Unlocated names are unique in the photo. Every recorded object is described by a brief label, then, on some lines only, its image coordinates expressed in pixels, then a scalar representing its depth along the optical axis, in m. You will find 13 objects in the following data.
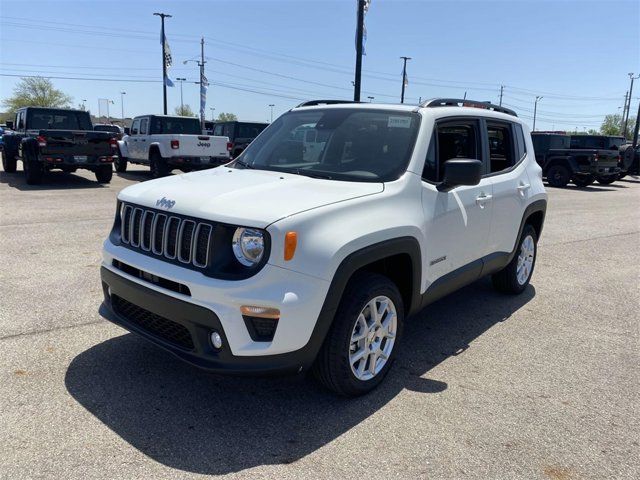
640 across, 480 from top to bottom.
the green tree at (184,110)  111.47
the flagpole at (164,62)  37.12
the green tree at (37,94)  71.81
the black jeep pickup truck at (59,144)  12.65
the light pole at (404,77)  46.83
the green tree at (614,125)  98.61
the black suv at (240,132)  18.45
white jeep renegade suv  2.74
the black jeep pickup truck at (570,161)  18.98
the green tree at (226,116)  131.12
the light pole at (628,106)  72.32
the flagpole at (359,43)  17.23
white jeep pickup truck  15.04
